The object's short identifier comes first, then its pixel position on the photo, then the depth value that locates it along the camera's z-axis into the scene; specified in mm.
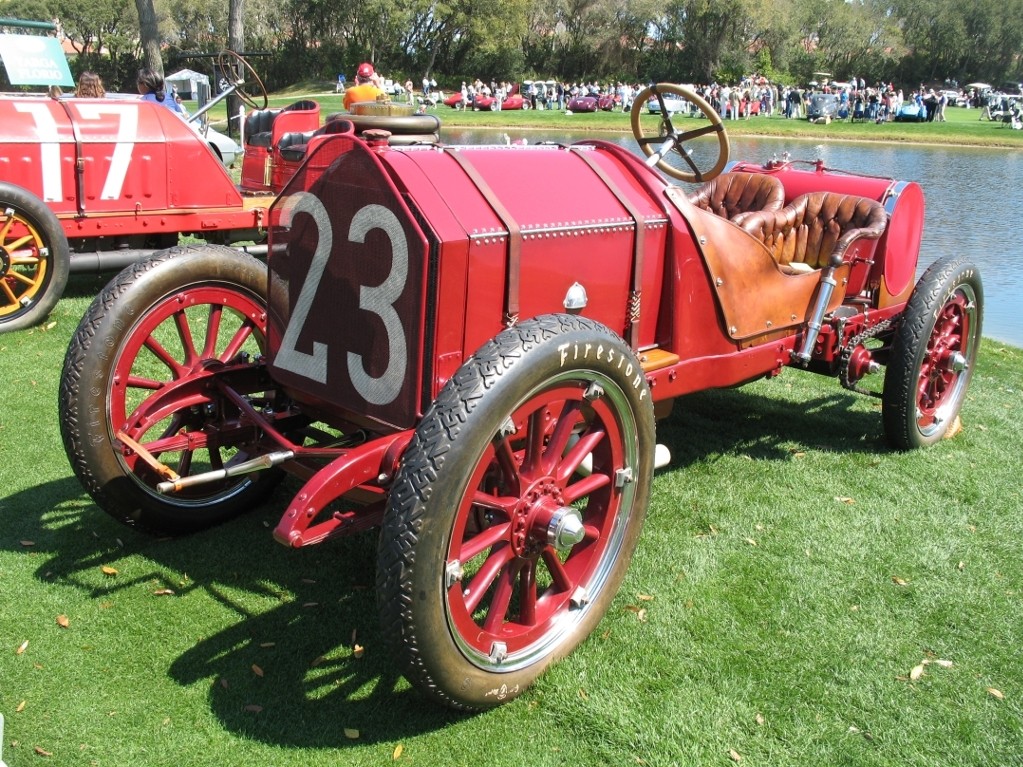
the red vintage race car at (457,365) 2619
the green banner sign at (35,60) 9695
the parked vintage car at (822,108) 41719
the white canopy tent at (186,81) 25609
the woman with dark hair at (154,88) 11320
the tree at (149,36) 17828
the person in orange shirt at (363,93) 9547
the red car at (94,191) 6570
